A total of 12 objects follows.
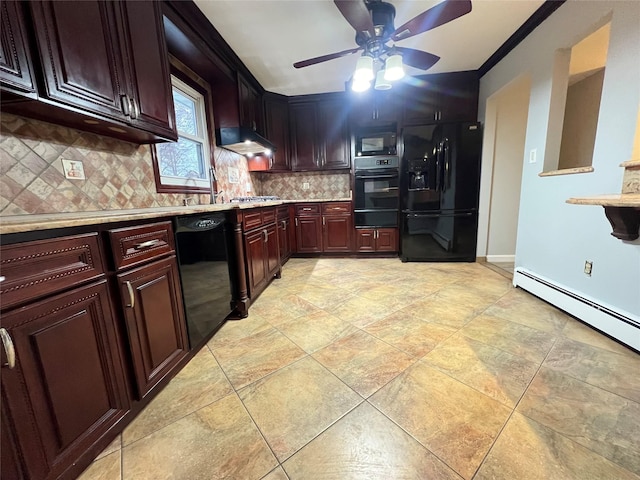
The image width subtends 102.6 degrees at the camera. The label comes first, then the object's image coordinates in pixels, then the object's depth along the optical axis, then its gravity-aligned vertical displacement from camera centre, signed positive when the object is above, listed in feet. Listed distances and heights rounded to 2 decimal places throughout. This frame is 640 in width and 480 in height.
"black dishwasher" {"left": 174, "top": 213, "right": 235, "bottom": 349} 4.68 -1.50
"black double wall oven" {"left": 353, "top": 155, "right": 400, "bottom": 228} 11.52 -0.03
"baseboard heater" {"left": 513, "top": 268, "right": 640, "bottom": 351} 4.92 -2.83
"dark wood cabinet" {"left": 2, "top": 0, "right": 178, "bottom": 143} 3.32 +2.03
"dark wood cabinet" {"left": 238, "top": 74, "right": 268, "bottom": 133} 9.30 +3.48
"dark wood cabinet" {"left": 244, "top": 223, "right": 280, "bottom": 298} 7.02 -1.89
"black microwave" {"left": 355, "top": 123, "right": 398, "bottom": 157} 11.76 +2.28
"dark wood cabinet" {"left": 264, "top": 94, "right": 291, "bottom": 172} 12.04 +3.14
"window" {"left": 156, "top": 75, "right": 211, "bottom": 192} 6.90 +1.43
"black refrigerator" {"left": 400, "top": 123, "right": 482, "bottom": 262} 10.53 -0.13
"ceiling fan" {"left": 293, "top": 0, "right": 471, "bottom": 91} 5.07 +3.54
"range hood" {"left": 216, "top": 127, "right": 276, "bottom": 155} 8.85 +1.98
